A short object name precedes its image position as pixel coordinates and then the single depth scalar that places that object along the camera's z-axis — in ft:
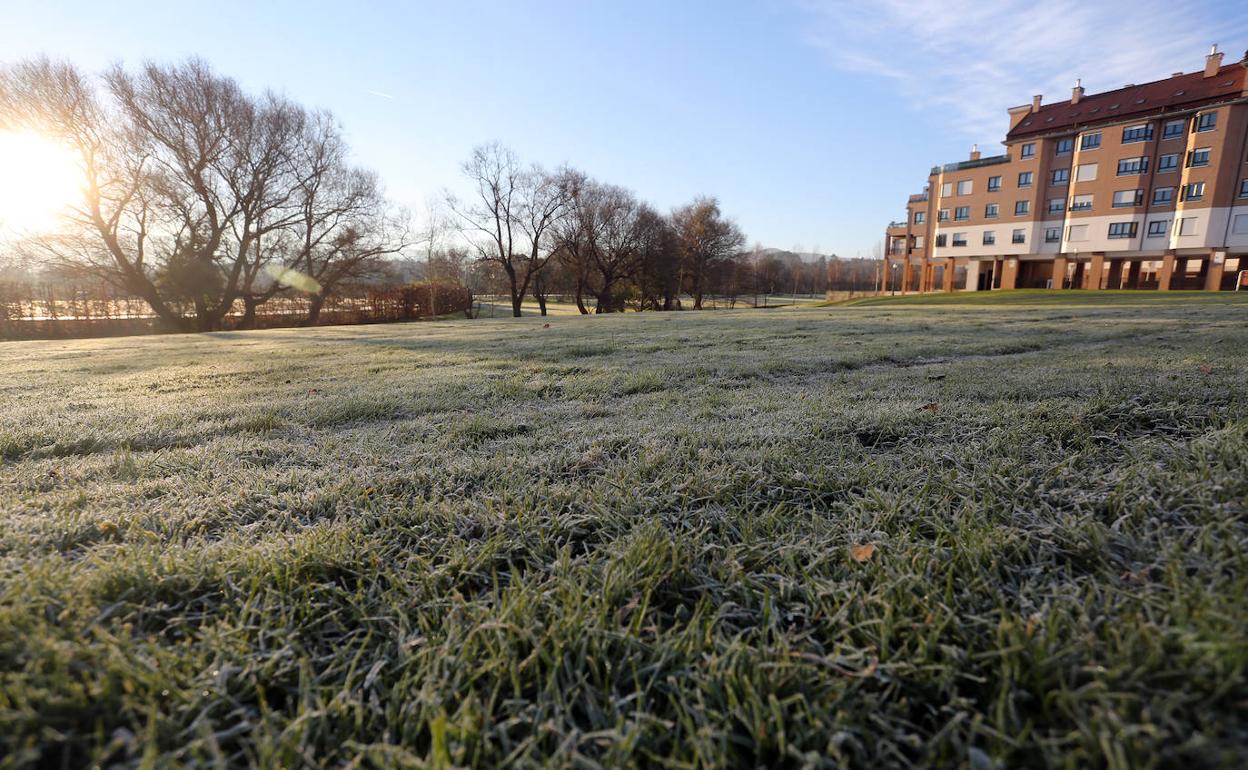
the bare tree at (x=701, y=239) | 126.62
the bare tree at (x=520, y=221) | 101.35
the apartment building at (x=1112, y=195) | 92.79
